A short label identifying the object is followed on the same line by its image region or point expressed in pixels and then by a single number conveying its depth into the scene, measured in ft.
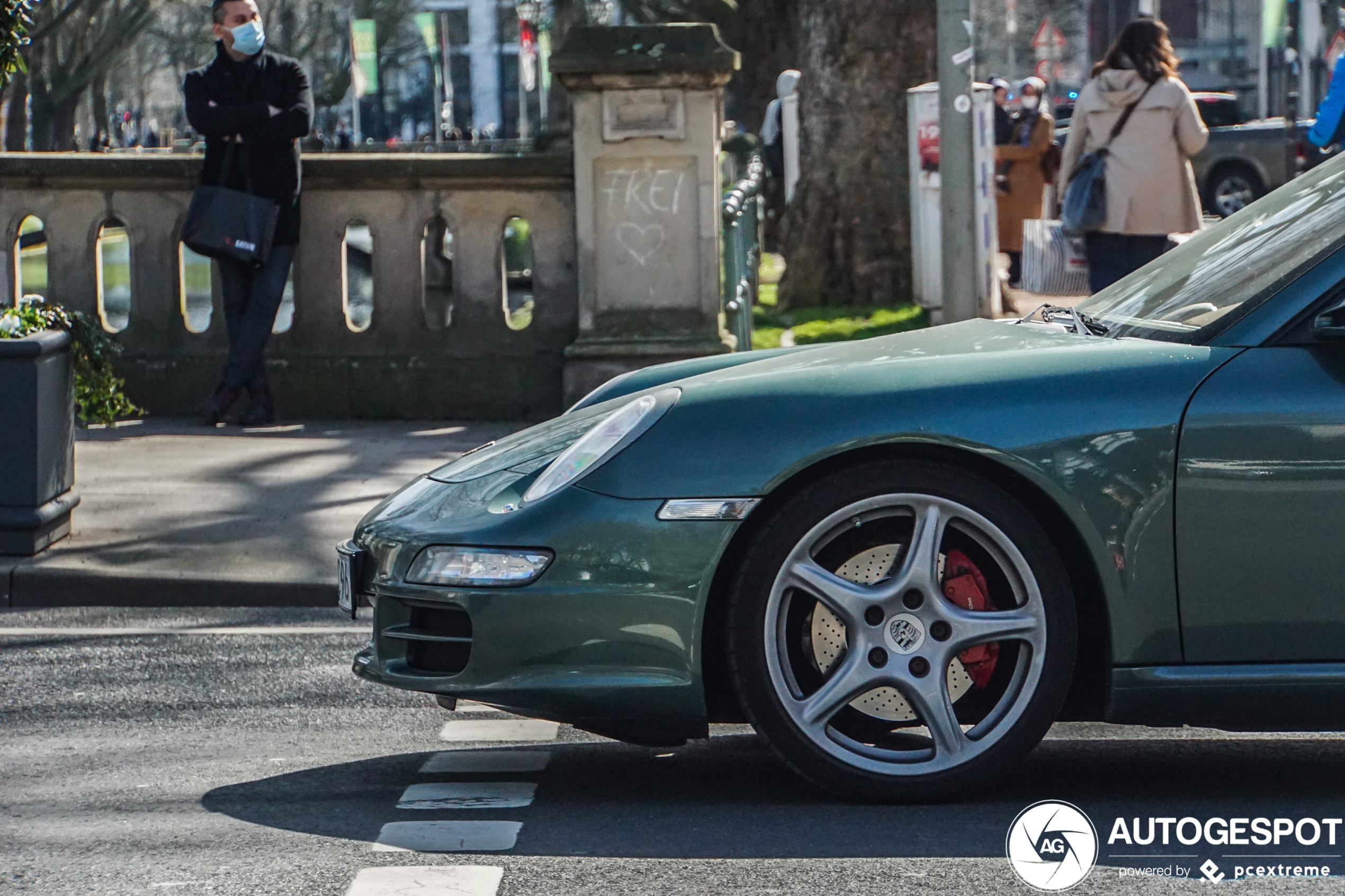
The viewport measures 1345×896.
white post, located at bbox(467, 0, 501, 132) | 370.73
